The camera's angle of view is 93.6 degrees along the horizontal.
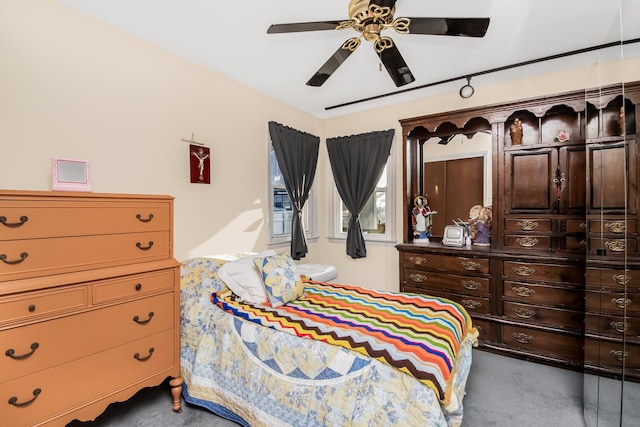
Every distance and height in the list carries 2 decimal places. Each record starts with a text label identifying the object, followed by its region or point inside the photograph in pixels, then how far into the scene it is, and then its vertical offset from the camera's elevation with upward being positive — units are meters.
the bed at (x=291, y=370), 1.32 -0.81
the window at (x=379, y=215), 3.72 -0.02
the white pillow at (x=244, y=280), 2.20 -0.50
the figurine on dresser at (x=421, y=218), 3.47 -0.05
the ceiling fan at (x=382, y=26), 1.52 +1.03
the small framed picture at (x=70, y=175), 1.58 +0.21
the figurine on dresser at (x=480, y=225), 3.12 -0.12
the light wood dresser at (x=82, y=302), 1.32 -0.45
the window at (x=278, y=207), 3.44 +0.08
